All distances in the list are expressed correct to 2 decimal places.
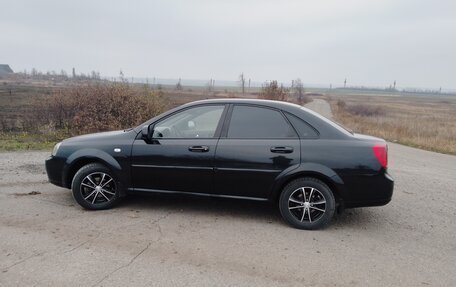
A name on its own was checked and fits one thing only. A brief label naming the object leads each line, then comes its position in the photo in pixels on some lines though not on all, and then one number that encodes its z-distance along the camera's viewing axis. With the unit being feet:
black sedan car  14.21
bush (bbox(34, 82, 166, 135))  40.16
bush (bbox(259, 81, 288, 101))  67.60
